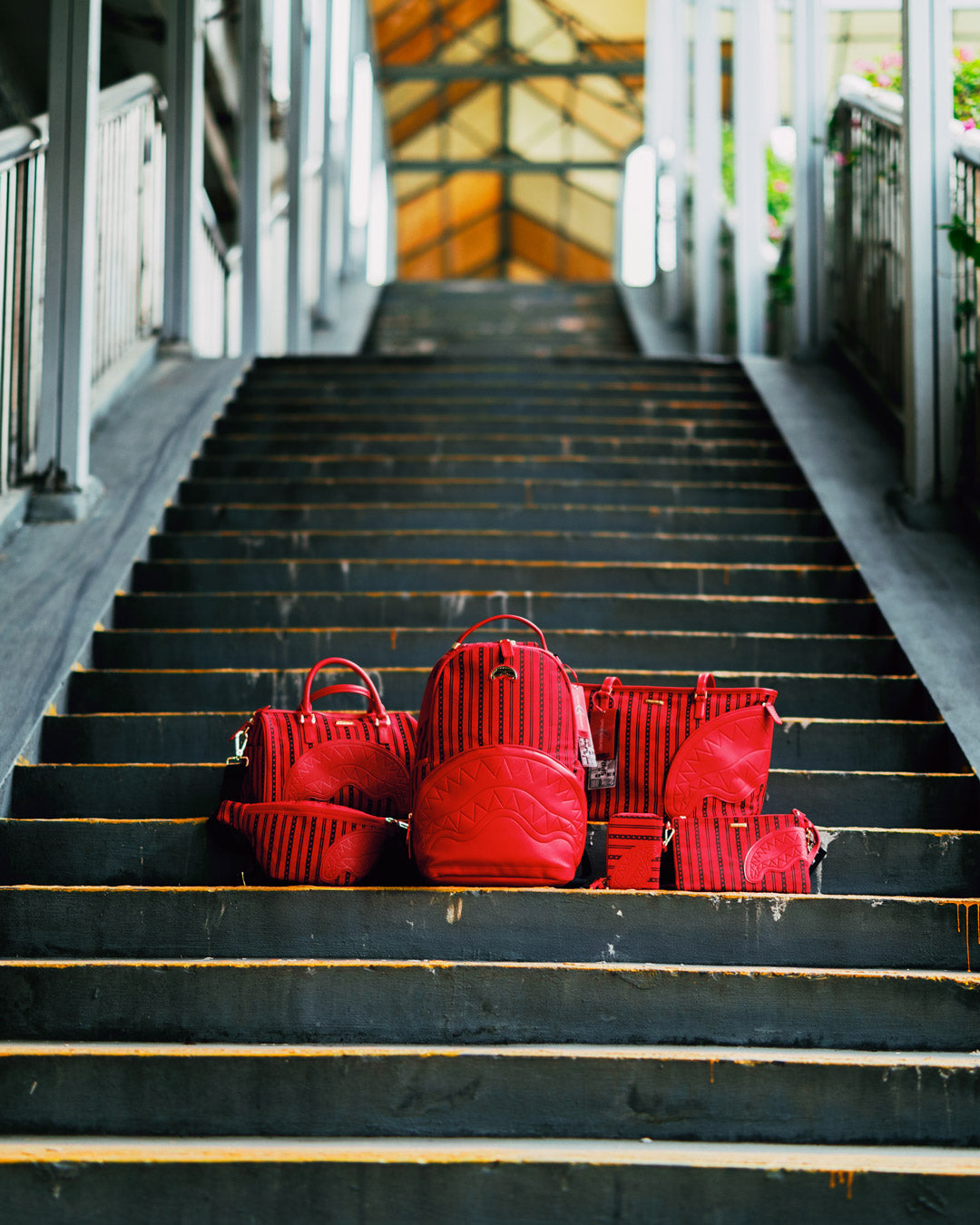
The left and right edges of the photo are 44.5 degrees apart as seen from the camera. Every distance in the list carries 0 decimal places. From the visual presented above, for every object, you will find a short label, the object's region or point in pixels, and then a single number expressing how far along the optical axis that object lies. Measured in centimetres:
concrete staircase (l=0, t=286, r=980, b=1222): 163
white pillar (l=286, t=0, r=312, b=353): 731
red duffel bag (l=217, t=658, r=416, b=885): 216
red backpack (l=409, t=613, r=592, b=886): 208
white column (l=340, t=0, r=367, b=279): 998
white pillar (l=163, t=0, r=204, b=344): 562
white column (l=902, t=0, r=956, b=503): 363
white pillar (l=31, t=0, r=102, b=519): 373
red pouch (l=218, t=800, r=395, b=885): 216
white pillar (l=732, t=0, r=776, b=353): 605
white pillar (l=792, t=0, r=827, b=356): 531
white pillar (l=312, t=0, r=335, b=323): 845
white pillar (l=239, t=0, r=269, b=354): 636
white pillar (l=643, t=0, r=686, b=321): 815
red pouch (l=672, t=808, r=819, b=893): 215
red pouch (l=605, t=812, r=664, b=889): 217
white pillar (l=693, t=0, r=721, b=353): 692
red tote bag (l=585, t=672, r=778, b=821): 231
